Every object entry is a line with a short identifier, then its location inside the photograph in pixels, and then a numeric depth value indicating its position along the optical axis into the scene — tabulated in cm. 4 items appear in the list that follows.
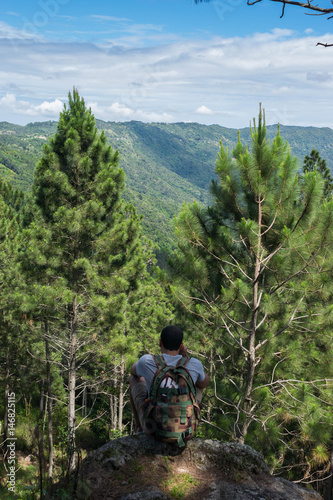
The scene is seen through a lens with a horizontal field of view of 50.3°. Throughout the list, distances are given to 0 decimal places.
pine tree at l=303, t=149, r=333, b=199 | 1708
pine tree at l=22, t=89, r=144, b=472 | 891
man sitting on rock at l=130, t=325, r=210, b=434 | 316
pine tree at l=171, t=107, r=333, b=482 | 534
